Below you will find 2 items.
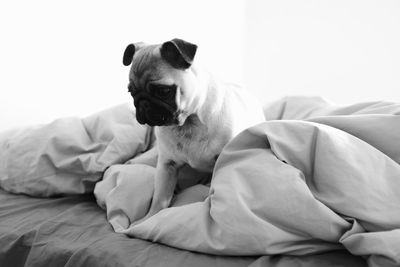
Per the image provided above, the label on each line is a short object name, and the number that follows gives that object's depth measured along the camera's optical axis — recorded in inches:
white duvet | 29.6
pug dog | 40.9
